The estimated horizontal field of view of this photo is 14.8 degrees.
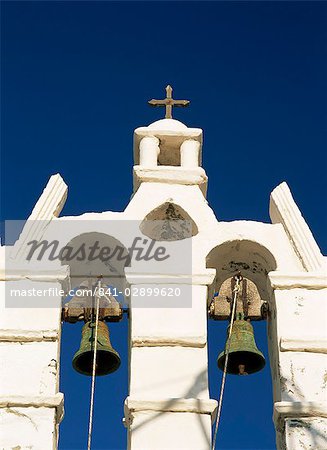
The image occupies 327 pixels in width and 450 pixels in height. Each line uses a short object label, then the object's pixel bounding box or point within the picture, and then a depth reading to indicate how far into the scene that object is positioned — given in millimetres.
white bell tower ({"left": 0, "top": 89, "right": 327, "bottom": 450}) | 10477
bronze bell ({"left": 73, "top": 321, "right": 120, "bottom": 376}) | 11500
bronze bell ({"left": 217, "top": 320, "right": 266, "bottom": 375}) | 11531
